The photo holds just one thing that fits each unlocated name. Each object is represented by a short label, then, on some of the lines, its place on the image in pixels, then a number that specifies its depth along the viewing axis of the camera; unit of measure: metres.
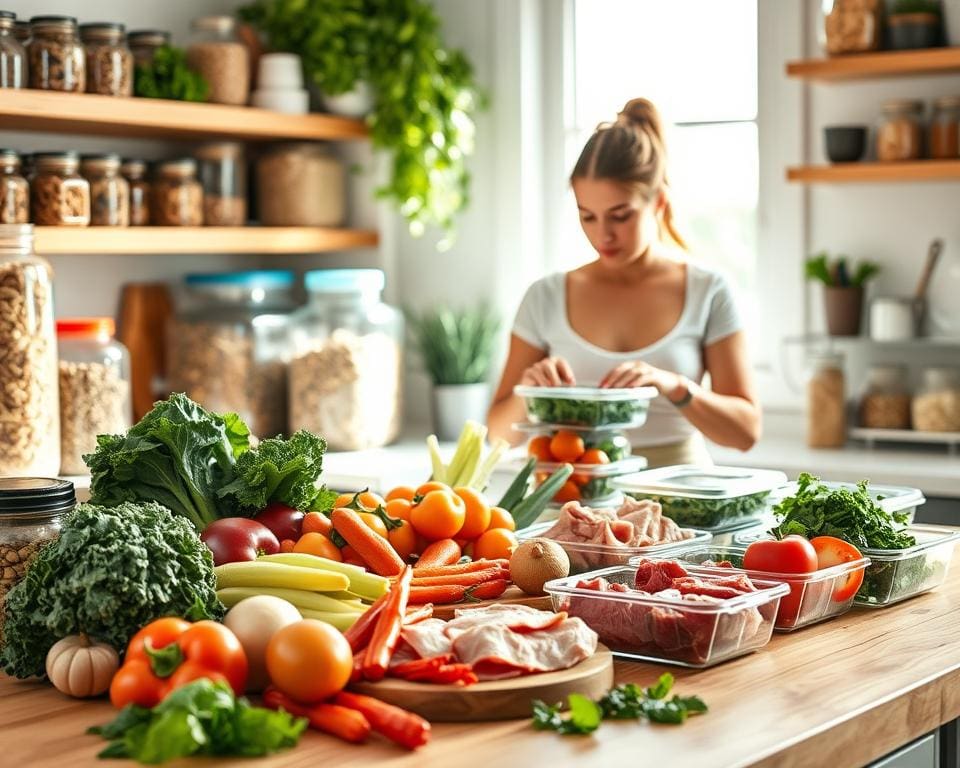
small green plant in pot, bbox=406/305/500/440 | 4.05
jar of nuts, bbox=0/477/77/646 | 1.61
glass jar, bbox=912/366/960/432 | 3.47
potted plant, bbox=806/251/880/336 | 3.62
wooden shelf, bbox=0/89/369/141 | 3.25
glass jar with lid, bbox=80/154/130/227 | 3.47
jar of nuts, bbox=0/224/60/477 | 2.91
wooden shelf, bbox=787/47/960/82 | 3.37
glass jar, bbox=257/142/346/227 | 4.02
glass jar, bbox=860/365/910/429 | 3.58
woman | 2.77
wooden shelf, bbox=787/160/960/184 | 3.39
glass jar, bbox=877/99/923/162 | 3.47
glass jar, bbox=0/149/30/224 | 3.21
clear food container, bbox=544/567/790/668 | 1.54
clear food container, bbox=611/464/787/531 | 2.06
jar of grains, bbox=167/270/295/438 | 3.71
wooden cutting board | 1.39
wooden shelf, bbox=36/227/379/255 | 3.34
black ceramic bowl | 3.54
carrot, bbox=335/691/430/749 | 1.31
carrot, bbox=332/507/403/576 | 1.78
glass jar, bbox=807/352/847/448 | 3.64
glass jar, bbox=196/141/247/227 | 3.85
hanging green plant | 3.93
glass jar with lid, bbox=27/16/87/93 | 3.27
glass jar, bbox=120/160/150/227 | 3.60
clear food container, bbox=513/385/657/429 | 2.27
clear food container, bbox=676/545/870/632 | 1.69
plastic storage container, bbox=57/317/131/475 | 3.21
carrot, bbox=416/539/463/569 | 1.84
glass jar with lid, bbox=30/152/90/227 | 3.32
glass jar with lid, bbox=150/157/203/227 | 3.67
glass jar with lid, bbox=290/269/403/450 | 3.73
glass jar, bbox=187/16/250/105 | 3.76
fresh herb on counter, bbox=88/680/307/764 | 1.25
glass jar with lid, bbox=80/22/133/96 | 3.40
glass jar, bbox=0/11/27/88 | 3.19
